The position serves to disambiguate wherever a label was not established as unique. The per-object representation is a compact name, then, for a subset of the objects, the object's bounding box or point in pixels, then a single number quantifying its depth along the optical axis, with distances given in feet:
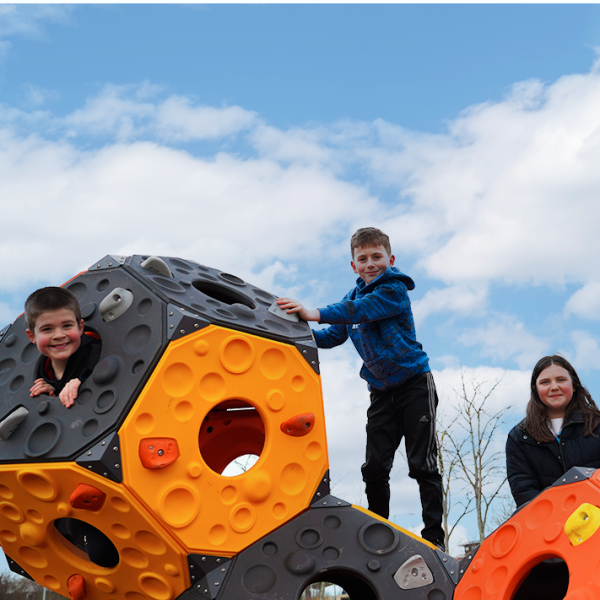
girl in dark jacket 14.06
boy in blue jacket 15.70
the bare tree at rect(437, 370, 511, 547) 35.63
